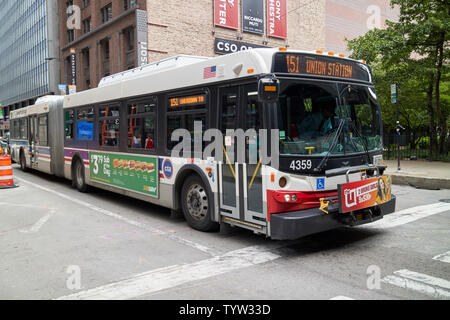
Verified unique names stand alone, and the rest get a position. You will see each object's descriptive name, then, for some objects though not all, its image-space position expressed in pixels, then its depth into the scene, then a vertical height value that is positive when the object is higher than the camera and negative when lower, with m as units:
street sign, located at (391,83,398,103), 13.80 +1.46
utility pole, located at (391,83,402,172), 13.80 +1.47
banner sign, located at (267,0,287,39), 32.92 +9.85
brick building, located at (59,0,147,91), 29.85 +8.51
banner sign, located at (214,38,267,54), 30.09 +7.01
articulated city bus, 5.45 -0.08
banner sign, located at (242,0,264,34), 30.92 +9.50
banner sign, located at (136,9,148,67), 25.89 +6.68
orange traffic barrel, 12.91 -1.04
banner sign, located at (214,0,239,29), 29.91 +9.36
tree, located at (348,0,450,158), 17.73 +3.96
